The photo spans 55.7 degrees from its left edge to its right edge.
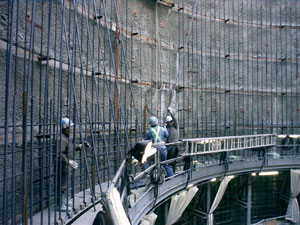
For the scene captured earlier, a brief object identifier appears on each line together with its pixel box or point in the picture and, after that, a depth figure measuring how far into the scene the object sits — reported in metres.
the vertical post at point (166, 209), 7.06
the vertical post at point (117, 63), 7.05
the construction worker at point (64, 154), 4.31
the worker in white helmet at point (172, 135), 6.48
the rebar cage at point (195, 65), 5.43
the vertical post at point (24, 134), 2.81
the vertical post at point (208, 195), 8.47
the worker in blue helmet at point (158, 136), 5.79
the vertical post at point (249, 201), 9.43
